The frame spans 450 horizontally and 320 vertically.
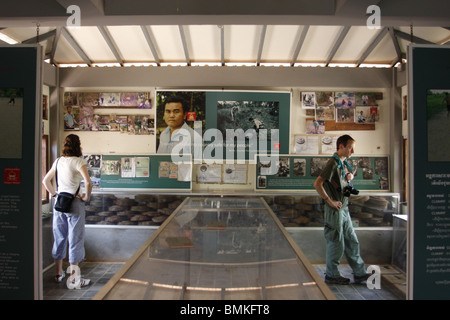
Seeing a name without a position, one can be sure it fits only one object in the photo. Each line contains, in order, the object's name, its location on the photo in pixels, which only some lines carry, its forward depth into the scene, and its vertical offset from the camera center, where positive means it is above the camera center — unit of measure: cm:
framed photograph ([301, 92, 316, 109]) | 542 +109
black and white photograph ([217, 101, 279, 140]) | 532 +82
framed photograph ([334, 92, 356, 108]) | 541 +109
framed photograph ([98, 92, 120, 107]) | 545 +111
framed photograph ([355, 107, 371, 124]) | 542 +84
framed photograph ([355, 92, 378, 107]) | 540 +112
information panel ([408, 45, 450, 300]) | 239 -11
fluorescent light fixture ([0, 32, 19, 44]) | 414 +163
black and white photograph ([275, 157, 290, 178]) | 538 -5
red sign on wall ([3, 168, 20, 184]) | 246 -9
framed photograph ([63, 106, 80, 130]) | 545 +81
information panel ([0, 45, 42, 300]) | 246 -16
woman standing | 405 -51
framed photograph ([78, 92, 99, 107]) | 545 +111
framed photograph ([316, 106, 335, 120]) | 544 +87
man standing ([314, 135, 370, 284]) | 414 -68
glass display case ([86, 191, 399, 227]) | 526 -71
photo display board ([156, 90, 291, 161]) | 532 +77
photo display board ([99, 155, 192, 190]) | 539 -15
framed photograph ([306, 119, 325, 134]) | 543 +64
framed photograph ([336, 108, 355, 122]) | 543 +87
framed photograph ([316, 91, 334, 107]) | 543 +109
